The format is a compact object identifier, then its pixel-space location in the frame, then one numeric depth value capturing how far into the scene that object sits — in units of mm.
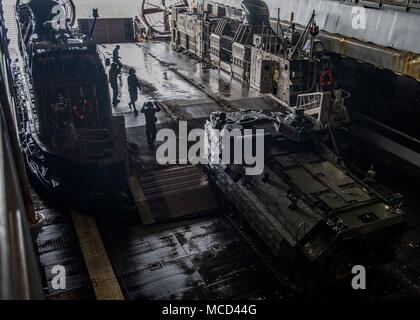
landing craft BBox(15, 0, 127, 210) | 9008
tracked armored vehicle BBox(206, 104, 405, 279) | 6438
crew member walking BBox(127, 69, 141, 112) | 12242
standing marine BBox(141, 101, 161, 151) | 10375
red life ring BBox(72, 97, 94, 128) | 9555
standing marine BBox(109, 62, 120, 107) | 12476
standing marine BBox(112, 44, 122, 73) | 12922
